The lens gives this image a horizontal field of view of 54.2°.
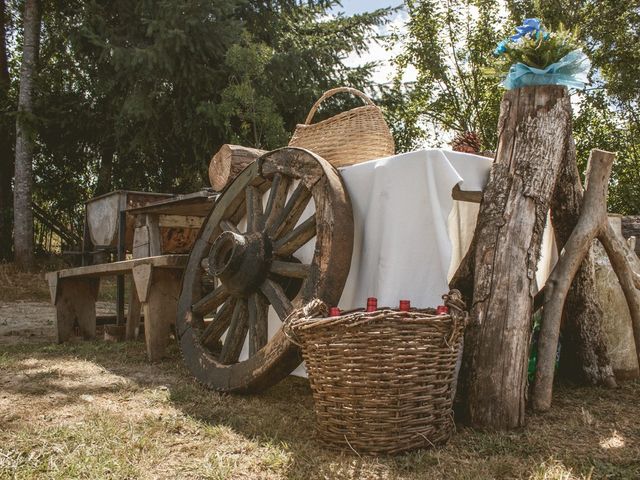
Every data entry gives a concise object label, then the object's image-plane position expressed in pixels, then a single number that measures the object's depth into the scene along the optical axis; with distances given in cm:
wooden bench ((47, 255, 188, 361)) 367
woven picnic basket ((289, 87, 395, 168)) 308
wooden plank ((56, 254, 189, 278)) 360
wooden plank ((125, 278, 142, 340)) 480
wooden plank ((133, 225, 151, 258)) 536
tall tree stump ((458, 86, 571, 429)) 227
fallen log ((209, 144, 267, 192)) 378
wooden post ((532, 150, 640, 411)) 256
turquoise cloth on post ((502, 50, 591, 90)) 252
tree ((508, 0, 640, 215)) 1154
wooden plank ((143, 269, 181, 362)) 372
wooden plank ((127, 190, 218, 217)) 429
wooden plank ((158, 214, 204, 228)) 538
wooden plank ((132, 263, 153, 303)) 366
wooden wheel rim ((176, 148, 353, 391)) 254
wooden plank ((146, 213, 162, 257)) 523
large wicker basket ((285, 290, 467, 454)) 197
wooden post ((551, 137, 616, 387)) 289
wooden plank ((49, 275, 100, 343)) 483
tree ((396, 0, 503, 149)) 1186
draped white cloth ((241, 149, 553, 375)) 247
